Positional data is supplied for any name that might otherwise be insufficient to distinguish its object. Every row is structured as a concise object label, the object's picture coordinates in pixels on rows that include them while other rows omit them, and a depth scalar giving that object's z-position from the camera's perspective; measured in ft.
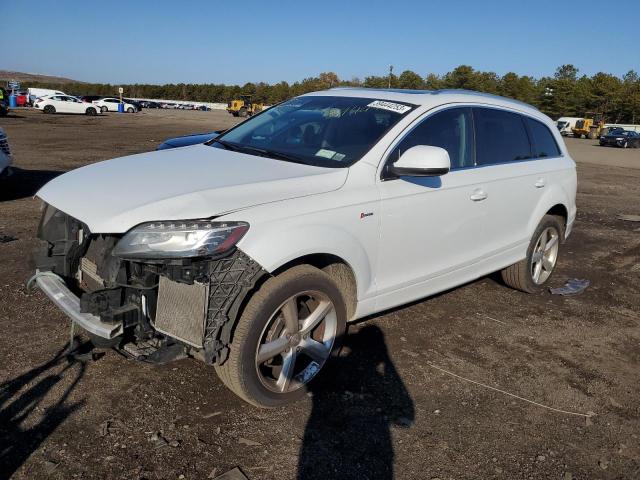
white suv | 9.14
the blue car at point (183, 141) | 23.97
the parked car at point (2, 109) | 111.34
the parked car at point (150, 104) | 271.82
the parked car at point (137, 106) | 189.74
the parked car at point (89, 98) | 166.34
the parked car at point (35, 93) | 166.61
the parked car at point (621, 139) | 137.08
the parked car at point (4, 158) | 26.86
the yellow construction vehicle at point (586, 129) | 181.88
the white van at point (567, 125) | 188.79
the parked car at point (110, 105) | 167.63
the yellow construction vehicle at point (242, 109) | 196.40
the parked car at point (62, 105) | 143.43
